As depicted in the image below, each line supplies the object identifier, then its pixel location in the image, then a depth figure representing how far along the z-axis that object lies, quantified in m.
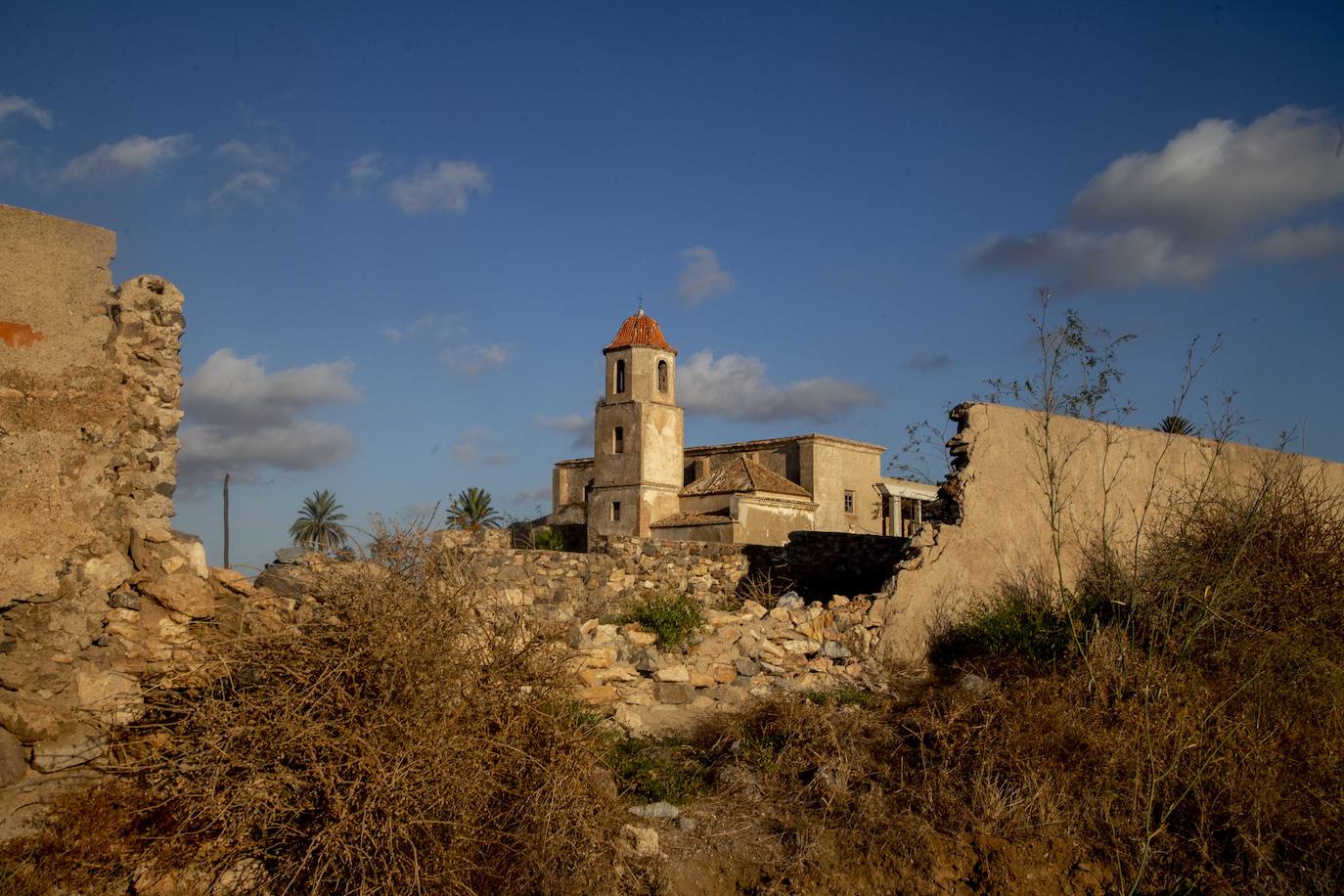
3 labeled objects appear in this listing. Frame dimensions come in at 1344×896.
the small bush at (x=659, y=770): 6.04
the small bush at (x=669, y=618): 8.11
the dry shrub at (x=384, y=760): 4.62
